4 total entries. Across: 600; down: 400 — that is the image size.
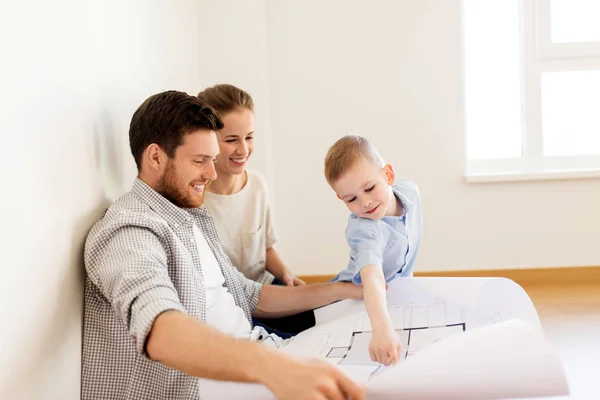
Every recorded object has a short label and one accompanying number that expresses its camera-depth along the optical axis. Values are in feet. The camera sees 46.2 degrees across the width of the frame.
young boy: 5.62
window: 12.28
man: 3.10
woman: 7.06
